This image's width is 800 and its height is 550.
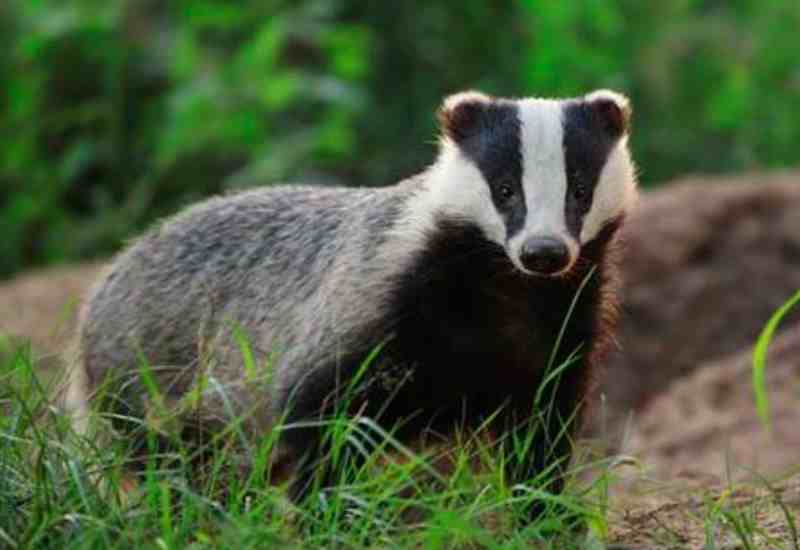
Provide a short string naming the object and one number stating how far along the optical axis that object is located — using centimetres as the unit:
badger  730
